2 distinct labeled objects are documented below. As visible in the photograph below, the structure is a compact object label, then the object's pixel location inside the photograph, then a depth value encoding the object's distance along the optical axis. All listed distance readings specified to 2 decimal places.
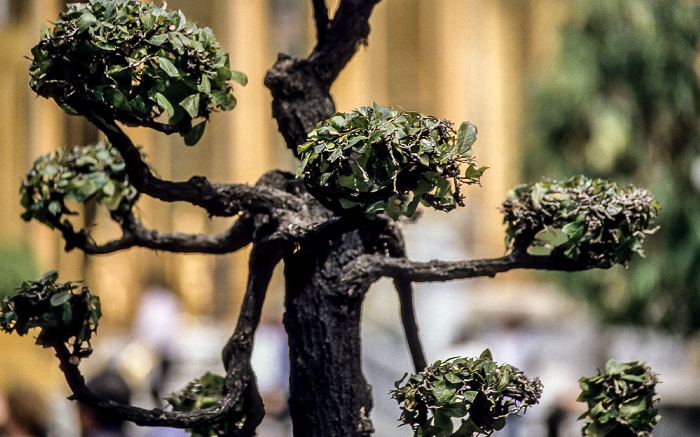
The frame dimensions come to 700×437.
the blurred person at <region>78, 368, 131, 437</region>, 6.70
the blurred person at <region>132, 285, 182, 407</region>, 12.88
